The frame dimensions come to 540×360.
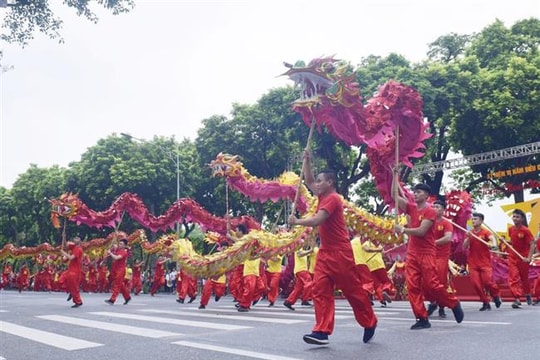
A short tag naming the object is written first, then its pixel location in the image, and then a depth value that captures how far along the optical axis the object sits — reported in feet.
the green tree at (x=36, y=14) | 32.04
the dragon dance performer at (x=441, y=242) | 26.35
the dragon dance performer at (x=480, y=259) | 32.94
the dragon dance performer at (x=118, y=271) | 46.75
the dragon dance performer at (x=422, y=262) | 21.94
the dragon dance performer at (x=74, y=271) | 43.70
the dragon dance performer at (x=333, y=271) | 17.61
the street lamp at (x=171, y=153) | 88.48
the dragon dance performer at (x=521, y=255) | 35.37
